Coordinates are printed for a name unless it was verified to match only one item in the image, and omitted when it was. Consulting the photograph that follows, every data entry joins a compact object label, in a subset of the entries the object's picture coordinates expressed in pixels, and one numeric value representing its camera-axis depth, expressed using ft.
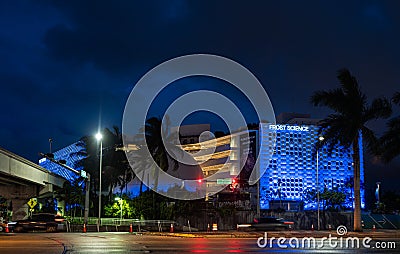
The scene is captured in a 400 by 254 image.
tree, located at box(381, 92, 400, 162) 138.31
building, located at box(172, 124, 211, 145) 397.60
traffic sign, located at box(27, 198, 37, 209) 207.56
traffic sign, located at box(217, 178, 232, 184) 230.46
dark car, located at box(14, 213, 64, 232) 151.74
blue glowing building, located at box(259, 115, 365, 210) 341.00
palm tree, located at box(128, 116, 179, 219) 218.59
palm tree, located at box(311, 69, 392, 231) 150.61
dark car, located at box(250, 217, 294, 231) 148.08
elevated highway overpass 159.43
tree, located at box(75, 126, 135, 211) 262.06
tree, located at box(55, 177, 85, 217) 265.54
